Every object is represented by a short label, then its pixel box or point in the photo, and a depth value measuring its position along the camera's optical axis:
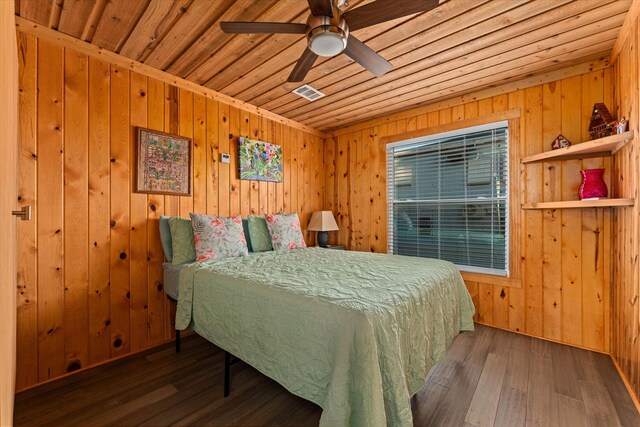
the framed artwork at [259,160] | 3.12
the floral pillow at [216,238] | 2.31
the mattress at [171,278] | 2.25
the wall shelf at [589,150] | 1.87
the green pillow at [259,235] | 2.88
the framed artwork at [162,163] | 2.37
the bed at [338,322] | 1.10
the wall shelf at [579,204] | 1.84
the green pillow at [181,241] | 2.33
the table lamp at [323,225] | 3.73
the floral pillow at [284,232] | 2.94
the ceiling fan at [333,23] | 1.35
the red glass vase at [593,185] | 2.15
